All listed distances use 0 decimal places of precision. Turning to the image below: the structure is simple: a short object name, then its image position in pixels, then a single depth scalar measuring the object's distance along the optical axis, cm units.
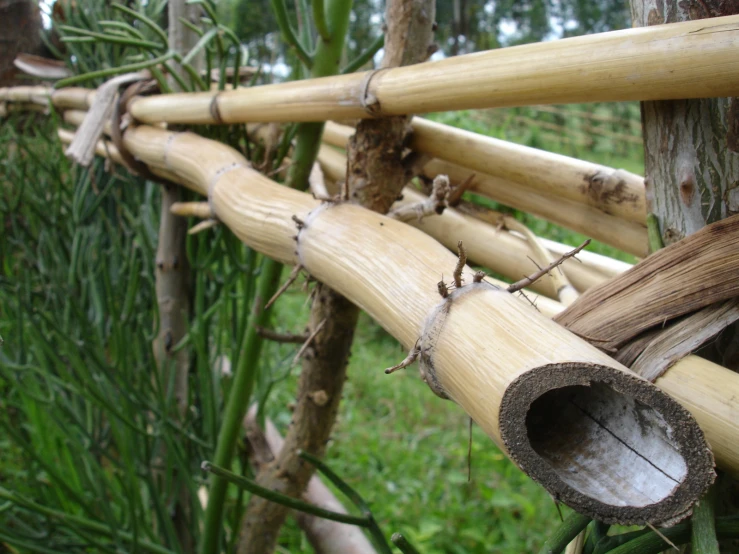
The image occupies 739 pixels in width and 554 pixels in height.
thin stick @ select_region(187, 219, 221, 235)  80
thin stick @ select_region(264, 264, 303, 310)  58
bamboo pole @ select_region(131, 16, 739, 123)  38
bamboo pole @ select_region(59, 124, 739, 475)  36
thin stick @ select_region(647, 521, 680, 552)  33
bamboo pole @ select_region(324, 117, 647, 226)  61
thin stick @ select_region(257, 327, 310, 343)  78
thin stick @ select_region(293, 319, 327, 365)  60
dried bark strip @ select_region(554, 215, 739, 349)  40
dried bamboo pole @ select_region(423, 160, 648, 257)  62
